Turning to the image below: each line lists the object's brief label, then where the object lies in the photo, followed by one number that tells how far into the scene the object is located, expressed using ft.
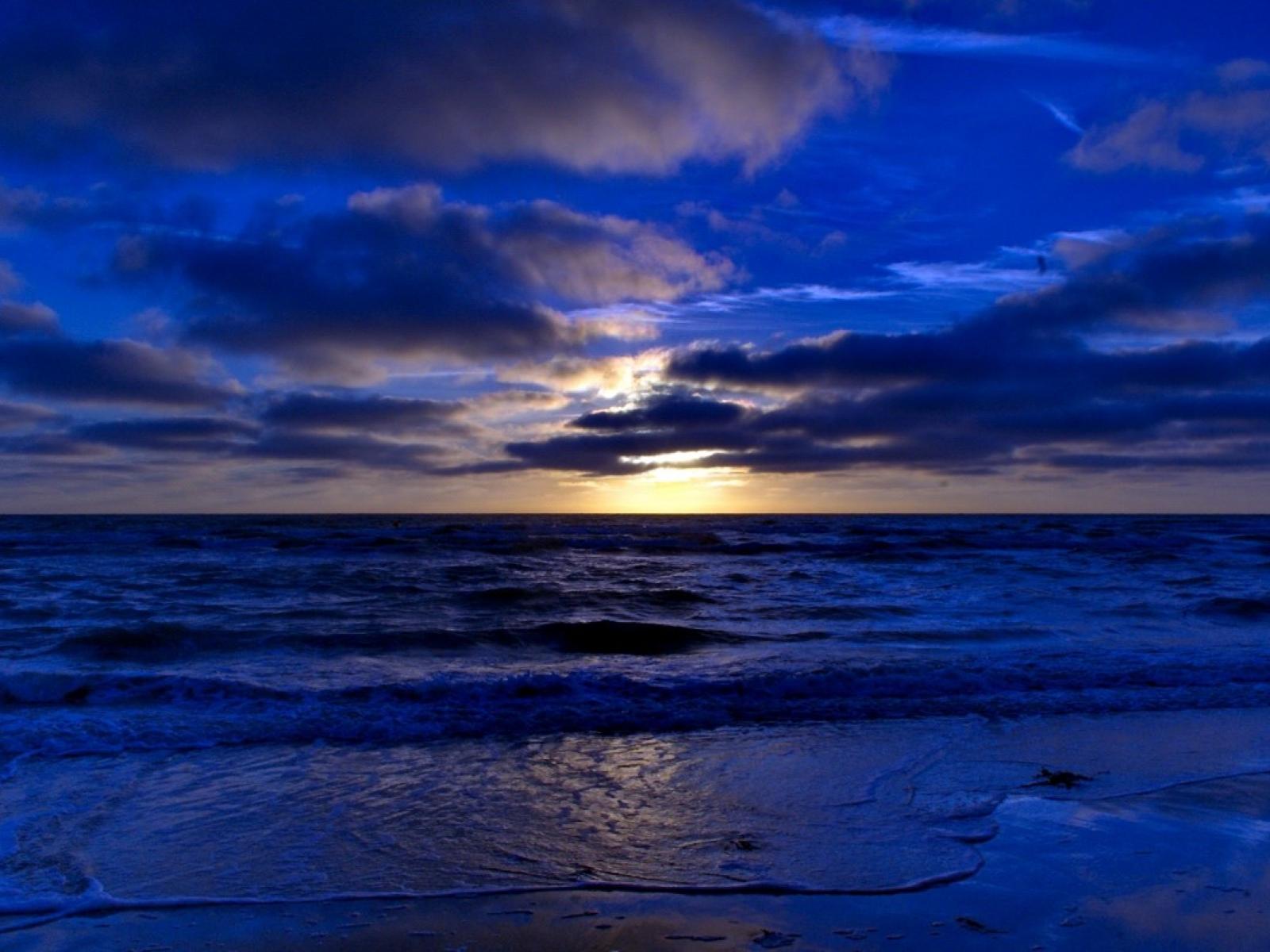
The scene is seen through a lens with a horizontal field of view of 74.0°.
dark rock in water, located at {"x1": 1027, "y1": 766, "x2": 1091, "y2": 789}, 21.63
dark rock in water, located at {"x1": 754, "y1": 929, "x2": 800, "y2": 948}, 13.18
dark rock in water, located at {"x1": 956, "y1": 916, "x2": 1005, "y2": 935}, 13.53
